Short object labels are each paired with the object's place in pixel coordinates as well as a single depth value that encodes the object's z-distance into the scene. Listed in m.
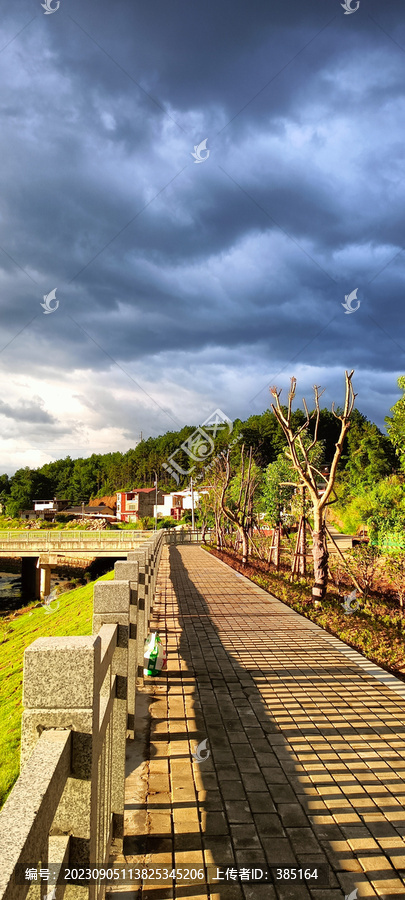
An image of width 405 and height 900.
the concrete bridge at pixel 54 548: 35.22
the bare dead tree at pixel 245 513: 20.83
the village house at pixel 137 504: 87.69
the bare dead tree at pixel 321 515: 11.55
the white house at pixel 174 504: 79.81
